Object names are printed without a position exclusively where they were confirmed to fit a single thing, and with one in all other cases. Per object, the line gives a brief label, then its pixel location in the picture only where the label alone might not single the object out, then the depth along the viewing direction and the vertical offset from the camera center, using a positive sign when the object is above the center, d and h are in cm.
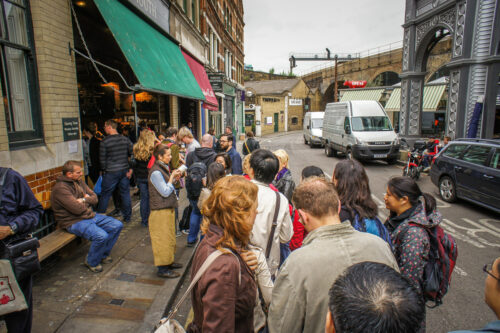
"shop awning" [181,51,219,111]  1226 +178
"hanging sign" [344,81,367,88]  3253 +384
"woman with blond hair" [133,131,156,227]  554 -83
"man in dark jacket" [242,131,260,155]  737 -64
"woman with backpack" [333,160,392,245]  247 -73
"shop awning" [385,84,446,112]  2055 +159
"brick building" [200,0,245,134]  1678 +485
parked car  637 -128
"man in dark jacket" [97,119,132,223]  561 -88
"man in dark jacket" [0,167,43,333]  258 -88
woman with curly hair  157 -81
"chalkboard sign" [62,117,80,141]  473 -15
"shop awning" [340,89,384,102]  2750 +240
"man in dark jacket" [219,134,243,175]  646 -80
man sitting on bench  396 -131
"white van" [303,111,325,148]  2166 -69
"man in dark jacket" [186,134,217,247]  495 -85
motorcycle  1022 -164
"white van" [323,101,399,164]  1282 -62
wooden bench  367 -162
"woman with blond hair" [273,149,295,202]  397 -86
